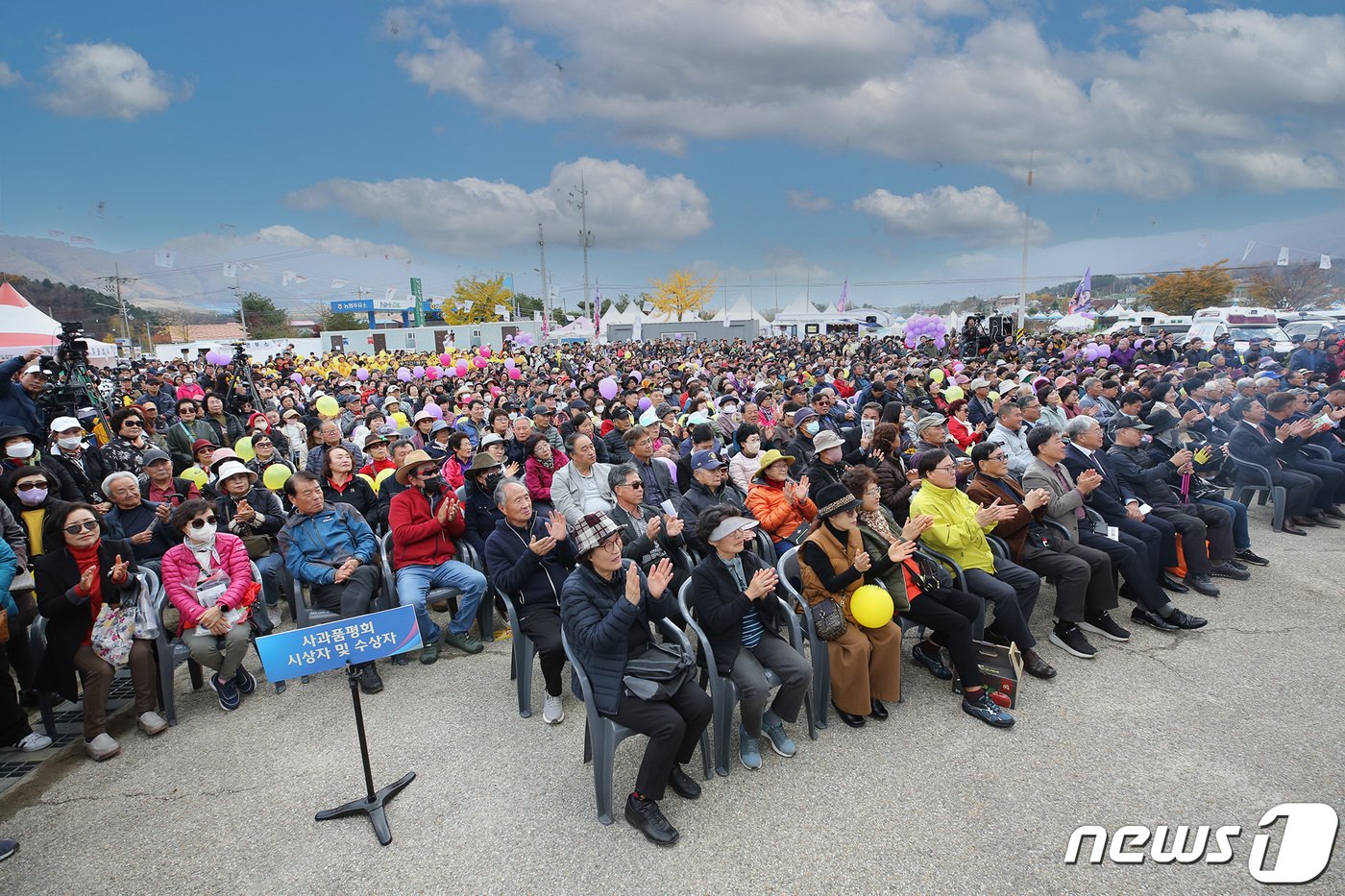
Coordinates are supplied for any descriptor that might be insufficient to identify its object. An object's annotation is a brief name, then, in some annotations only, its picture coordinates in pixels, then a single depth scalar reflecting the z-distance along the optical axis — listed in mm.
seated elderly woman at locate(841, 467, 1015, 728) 4008
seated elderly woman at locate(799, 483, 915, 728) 3844
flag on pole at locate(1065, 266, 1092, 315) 31566
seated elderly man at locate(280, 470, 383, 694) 4711
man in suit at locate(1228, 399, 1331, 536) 7164
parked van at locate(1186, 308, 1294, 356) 19016
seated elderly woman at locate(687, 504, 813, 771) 3504
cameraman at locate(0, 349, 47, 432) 6219
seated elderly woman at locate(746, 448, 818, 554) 5211
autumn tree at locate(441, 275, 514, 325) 82625
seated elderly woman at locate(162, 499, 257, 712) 4191
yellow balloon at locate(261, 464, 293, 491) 5805
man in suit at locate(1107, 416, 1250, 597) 5664
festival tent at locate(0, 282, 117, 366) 12375
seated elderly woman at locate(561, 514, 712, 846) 3113
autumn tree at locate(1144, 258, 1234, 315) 48969
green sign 61988
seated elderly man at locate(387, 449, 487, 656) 4938
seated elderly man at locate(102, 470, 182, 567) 4672
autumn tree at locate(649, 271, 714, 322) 72375
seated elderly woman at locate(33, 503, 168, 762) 3828
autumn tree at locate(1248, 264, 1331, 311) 49812
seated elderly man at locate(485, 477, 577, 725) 4035
